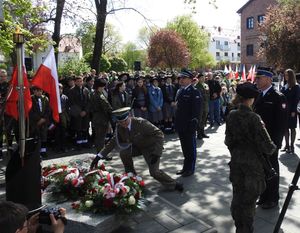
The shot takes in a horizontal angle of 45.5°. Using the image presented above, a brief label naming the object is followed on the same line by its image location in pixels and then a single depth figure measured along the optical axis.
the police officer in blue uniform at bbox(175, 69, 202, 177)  7.02
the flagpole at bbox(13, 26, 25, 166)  3.93
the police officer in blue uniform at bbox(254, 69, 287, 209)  5.21
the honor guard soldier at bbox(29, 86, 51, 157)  8.28
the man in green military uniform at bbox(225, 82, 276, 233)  4.05
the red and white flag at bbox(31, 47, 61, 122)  4.41
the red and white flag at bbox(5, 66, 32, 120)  4.42
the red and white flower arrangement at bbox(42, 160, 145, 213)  4.42
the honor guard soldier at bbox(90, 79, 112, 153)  8.45
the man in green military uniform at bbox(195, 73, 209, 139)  11.68
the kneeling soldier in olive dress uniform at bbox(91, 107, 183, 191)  5.57
